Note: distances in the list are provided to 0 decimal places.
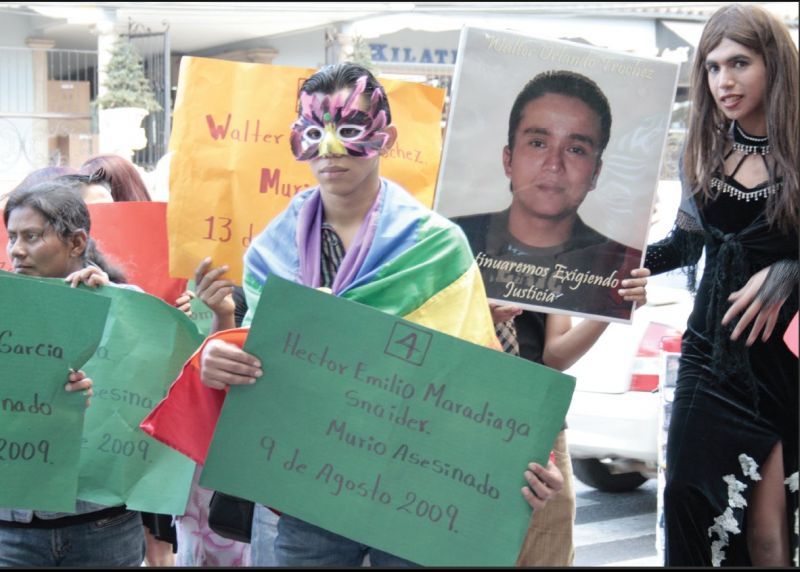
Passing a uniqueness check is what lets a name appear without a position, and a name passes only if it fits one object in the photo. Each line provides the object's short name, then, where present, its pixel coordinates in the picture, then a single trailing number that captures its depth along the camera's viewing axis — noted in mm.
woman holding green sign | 3551
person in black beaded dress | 3578
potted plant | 16953
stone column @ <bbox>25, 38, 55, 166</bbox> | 16344
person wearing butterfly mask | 3102
